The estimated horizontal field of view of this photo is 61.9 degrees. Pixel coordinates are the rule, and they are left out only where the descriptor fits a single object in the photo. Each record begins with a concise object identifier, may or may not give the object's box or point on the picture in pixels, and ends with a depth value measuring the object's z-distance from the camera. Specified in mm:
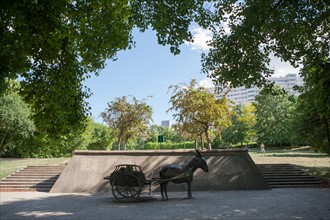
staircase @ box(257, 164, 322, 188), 14658
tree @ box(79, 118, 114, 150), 40428
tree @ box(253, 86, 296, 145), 51375
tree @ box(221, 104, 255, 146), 61031
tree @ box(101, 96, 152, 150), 33750
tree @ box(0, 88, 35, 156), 29625
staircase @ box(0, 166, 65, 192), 15414
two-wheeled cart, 10281
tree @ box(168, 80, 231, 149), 25609
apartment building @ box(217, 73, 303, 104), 177838
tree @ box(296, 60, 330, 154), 11735
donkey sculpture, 10680
